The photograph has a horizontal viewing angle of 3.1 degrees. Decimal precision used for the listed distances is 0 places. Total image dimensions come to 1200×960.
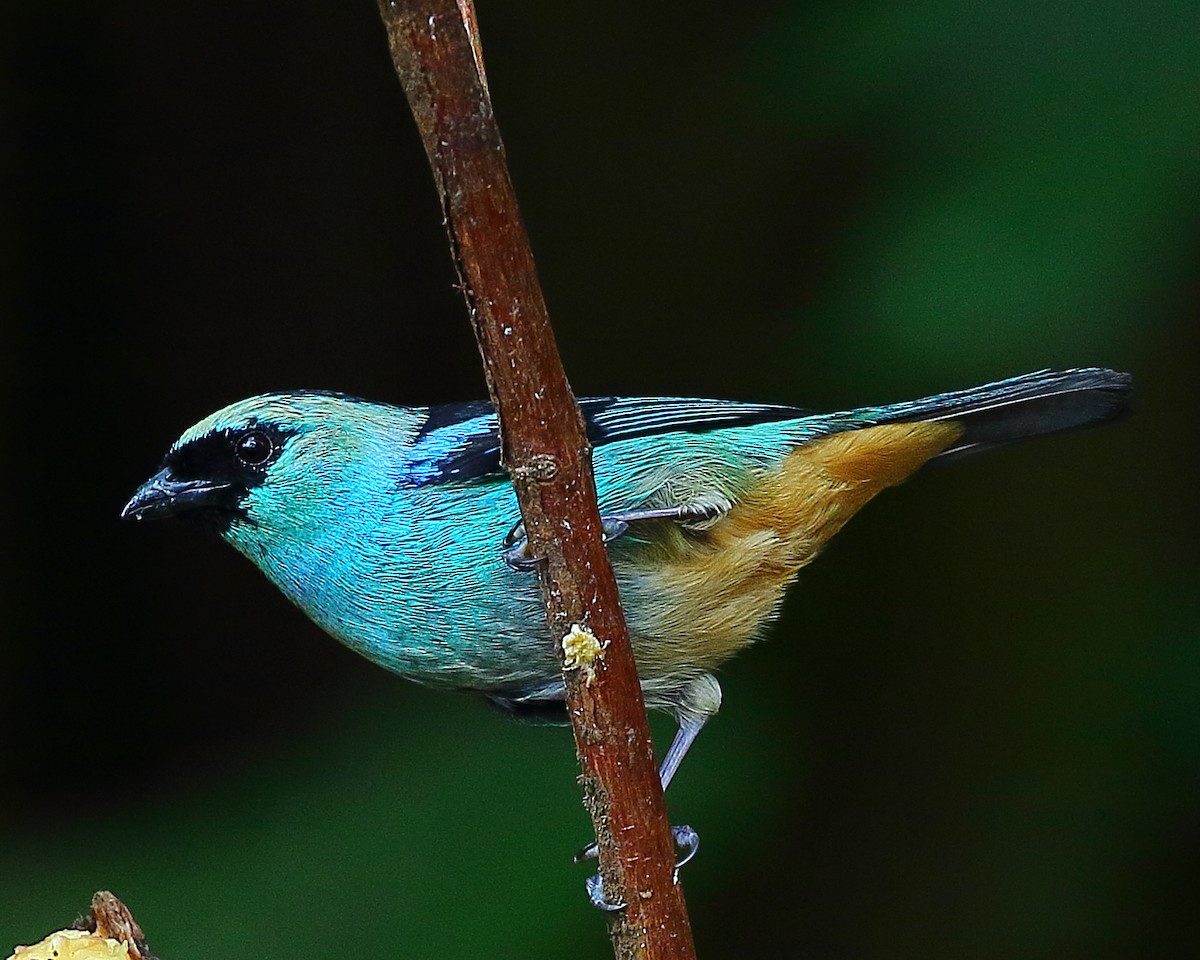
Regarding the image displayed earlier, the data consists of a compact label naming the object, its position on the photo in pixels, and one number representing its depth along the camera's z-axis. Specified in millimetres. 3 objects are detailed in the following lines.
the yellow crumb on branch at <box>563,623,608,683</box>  2617
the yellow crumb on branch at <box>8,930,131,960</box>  2604
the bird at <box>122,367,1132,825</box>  2661
